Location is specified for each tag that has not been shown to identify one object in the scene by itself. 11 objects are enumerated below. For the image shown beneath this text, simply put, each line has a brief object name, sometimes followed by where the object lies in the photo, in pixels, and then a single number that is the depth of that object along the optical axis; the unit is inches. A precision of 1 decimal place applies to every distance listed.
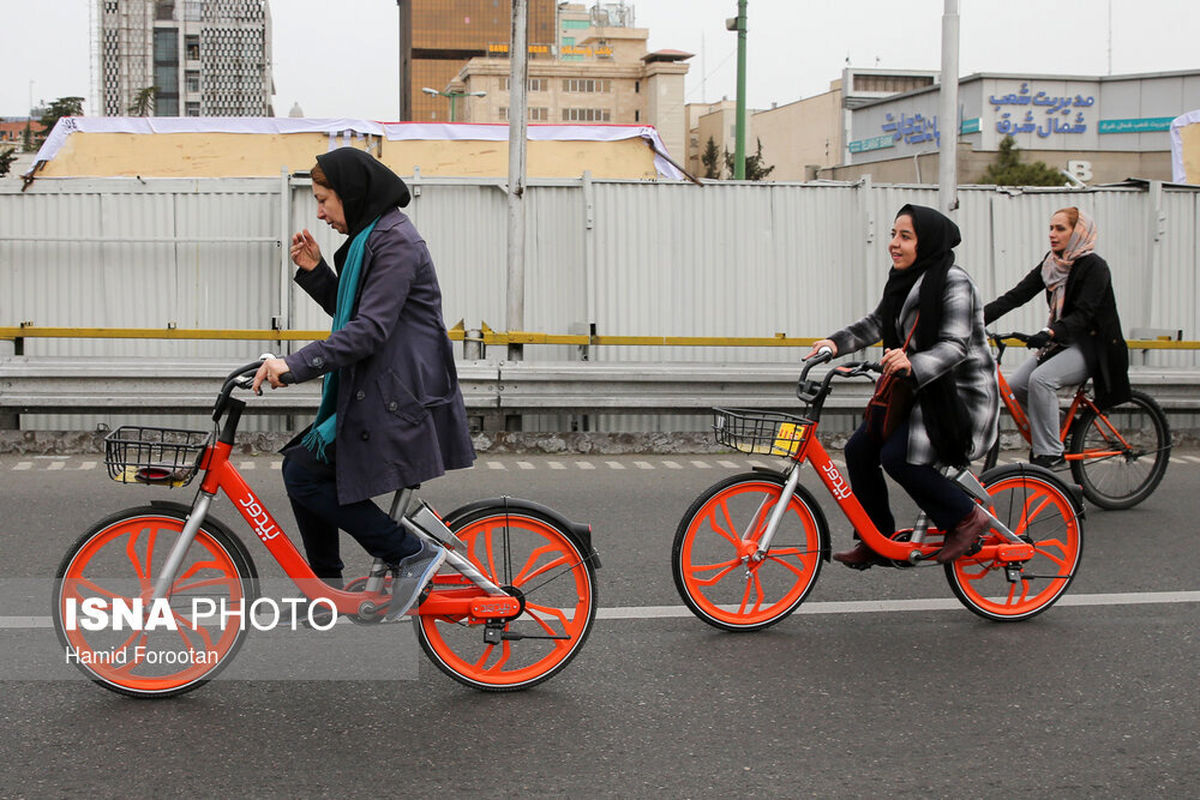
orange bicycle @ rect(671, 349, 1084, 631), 217.5
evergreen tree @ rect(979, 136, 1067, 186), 2487.7
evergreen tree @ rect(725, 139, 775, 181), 3951.8
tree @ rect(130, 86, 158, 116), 3550.7
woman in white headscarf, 326.3
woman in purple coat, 174.1
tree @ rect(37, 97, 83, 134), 3405.5
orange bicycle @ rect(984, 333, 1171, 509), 337.7
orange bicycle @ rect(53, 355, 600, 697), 177.2
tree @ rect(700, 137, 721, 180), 5093.5
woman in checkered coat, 216.8
